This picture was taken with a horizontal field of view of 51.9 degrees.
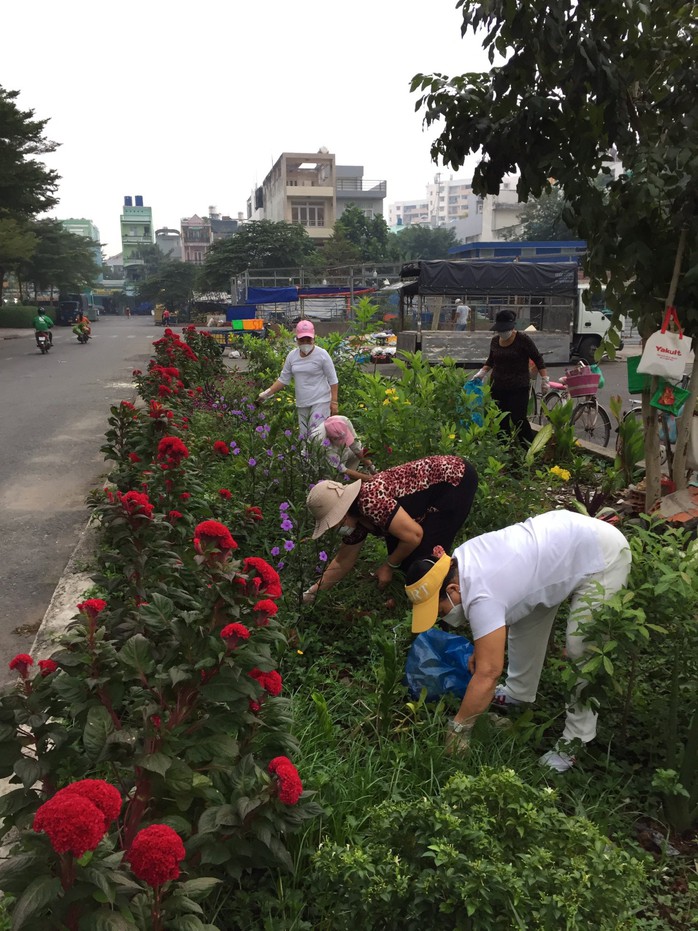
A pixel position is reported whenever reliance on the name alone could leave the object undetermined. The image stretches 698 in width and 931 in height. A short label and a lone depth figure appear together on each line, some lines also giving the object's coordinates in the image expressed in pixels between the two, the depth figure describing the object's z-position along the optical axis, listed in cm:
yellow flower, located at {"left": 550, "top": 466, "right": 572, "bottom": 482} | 477
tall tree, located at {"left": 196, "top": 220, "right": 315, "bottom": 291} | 4872
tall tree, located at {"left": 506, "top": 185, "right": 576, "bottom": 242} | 5469
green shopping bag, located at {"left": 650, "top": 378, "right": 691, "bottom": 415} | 459
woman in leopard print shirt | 347
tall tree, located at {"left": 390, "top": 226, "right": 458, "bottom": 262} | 7731
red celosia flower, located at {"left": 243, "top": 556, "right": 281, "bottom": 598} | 190
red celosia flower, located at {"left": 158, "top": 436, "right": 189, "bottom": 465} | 306
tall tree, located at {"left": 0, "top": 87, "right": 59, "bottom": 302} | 2589
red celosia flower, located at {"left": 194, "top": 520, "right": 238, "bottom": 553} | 193
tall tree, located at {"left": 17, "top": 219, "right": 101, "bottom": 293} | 5172
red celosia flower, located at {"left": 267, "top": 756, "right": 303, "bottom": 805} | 162
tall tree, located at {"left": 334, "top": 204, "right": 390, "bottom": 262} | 5719
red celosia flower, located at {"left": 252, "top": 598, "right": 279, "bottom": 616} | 185
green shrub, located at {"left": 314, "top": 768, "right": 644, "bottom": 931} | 168
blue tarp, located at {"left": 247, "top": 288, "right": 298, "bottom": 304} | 2772
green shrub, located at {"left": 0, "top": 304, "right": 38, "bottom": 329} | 4225
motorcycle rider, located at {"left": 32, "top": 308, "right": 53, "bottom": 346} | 2266
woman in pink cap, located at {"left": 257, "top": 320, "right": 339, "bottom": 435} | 575
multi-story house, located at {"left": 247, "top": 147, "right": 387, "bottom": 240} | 6706
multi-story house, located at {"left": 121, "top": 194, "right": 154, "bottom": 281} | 12706
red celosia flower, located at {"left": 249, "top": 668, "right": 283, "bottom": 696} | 189
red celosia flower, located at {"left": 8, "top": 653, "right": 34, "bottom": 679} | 172
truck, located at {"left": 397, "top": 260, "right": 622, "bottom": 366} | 1666
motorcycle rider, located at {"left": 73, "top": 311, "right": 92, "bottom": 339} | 2806
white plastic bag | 429
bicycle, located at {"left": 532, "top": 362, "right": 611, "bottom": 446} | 816
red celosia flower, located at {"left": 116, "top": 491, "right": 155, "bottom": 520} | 272
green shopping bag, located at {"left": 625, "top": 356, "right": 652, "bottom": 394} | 499
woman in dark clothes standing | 638
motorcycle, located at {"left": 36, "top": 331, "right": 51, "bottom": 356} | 2283
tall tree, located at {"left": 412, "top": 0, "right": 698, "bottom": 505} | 384
